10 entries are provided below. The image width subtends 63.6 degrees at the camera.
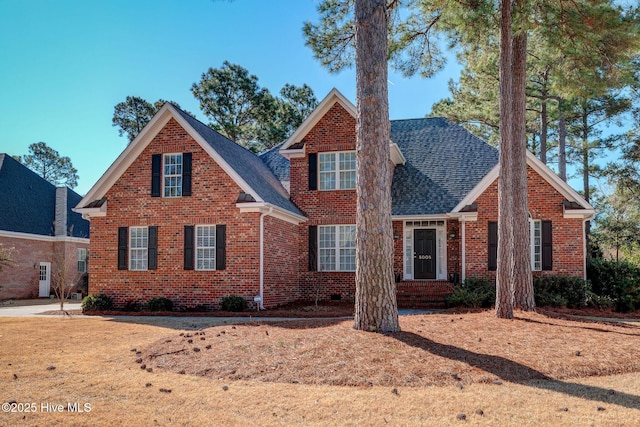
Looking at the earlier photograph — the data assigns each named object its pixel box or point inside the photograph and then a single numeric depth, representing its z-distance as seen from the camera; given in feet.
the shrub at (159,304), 51.65
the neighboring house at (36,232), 79.20
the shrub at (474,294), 49.03
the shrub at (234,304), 49.44
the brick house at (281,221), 51.90
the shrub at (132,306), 52.80
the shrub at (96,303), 52.85
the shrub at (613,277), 52.29
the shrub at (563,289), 49.98
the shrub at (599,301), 50.85
